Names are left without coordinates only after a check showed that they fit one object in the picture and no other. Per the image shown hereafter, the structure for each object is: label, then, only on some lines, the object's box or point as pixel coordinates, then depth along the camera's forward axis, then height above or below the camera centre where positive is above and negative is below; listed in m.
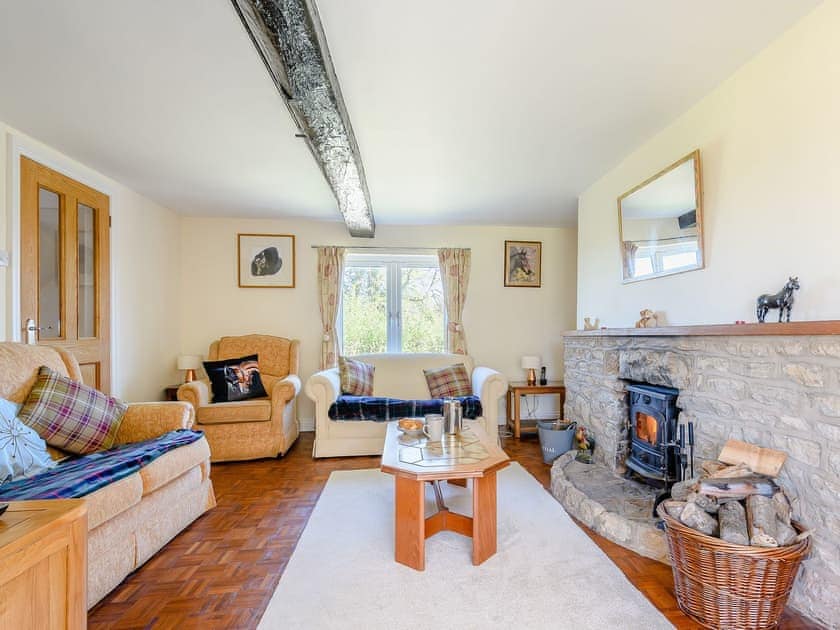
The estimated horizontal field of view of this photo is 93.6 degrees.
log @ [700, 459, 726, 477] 1.77 -0.68
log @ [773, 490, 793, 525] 1.52 -0.74
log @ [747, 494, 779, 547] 1.42 -0.77
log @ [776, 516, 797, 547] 1.43 -0.80
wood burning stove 2.20 -0.72
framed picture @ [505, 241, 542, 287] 4.70 +0.63
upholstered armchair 3.28 -0.88
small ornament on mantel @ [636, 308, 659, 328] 2.49 -0.02
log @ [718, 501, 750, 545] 1.46 -0.79
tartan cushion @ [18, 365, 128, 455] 1.95 -0.50
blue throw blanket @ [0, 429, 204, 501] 1.52 -0.67
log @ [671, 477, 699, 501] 1.78 -0.80
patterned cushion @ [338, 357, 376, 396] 3.79 -0.59
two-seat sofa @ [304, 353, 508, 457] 3.45 -0.94
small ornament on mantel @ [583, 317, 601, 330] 3.26 -0.06
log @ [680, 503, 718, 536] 1.54 -0.81
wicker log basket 1.40 -0.96
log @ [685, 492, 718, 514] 1.62 -0.77
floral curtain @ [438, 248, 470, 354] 4.54 +0.28
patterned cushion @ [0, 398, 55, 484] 1.70 -0.59
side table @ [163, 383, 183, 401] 3.73 -0.71
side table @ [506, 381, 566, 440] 4.05 -0.77
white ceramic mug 2.31 -0.65
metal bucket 3.27 -1.04
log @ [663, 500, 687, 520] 1.63 -0.80
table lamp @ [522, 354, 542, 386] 4.29 -0.52
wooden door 2.52 +0.36
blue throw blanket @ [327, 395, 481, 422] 3.46 -0.81
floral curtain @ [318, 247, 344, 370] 4.35 +0.22
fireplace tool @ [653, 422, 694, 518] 2.07 -0.75
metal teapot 2.42 -0.62
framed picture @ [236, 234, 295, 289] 4.38 +0.64
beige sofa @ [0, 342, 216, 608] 1.61 -0.83
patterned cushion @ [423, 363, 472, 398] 3.88 -0.65
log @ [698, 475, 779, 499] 1.58 -0.69
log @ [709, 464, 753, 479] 1.65 -0.65
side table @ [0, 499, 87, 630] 0.85 -0.59
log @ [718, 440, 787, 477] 1.59 -0.60
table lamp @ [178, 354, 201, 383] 3.86 -0.46
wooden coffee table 1.81 -0.83
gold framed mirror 2.18 +0.58
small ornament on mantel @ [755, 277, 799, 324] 1.63 +0.07
